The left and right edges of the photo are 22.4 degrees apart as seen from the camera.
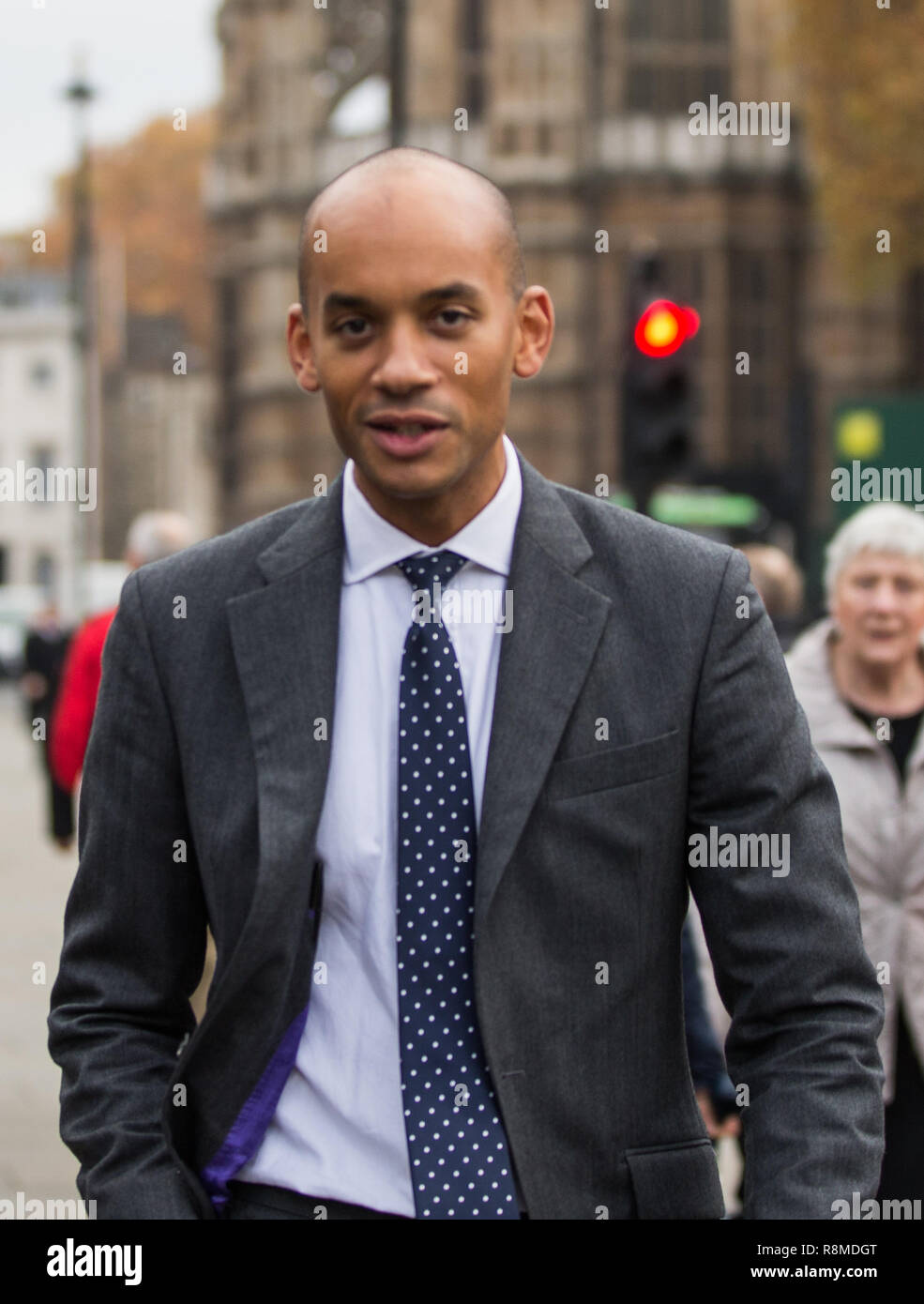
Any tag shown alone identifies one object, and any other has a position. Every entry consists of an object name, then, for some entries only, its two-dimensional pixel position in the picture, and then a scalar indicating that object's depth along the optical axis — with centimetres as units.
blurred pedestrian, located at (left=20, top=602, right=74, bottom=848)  1977
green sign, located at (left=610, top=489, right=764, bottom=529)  2845
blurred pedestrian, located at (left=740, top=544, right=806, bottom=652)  898
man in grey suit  238
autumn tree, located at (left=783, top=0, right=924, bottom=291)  2288
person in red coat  838
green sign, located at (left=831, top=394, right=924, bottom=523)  1313
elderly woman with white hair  529
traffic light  1087
